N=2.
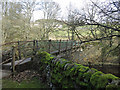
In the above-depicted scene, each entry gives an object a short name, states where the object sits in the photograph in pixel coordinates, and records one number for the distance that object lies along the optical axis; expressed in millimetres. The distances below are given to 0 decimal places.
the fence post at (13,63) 4696
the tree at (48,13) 16031
